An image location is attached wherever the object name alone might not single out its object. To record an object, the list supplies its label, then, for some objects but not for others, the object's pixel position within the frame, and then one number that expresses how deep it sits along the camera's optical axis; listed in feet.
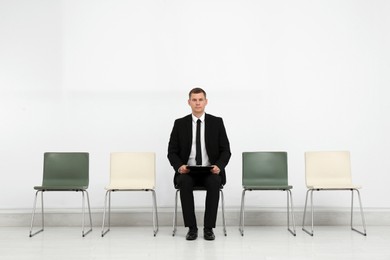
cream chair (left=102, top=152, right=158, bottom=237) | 17.01
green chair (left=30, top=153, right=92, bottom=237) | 16.93
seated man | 15.23
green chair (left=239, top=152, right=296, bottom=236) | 16.88
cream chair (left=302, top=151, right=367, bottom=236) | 16.90
